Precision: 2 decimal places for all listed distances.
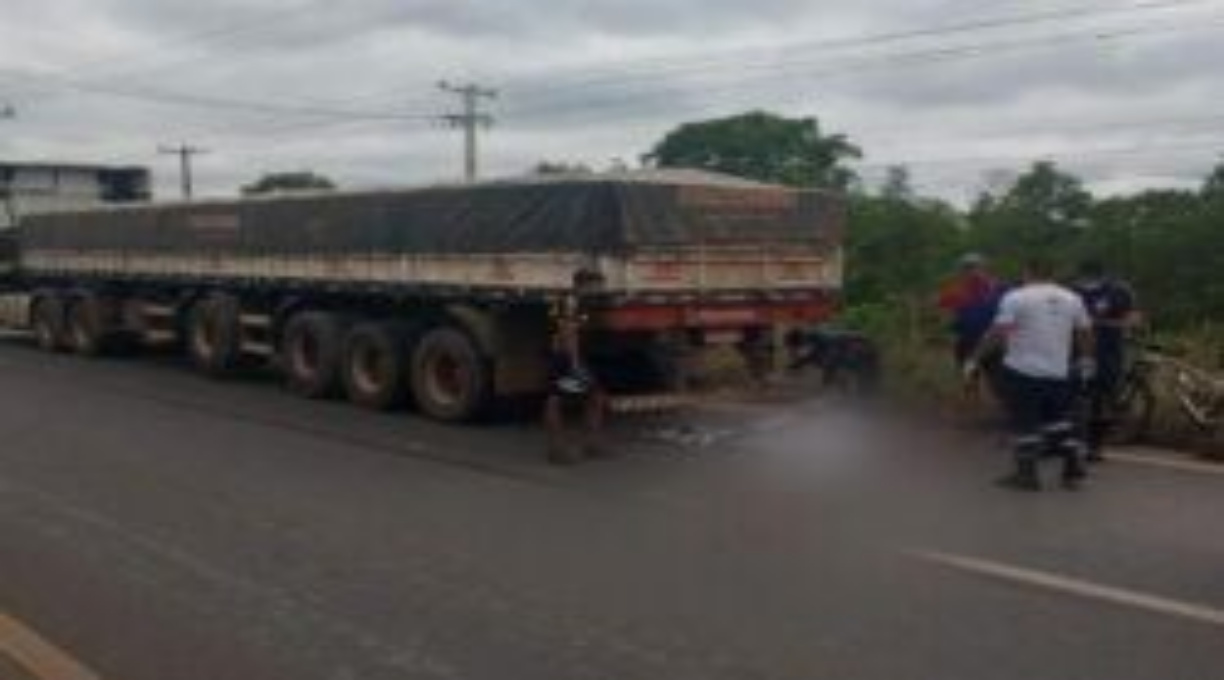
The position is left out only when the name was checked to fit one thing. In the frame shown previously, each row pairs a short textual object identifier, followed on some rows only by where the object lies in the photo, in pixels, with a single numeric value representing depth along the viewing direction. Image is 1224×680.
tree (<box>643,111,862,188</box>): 80.12
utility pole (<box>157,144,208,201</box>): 83.44
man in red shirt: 14.88
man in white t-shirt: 11.41
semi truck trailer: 14.27
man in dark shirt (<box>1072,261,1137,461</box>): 13.00
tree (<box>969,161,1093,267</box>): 41.94
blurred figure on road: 13.01
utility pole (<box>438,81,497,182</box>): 66.38
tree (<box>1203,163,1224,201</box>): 43.12
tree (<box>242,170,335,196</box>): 73.51
